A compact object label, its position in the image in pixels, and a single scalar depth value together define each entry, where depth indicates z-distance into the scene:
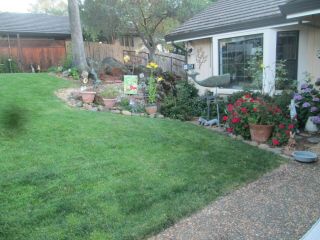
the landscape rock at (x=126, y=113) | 7.89
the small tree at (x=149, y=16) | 17.67
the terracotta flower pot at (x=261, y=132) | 5.78
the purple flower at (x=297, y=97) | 6.21
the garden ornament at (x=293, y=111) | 5.77
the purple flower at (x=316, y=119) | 6.02
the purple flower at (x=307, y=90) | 6.44
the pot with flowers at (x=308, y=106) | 6.20
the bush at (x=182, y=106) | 8.23
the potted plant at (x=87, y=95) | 8.50
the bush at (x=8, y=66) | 14.30
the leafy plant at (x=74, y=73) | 12.07
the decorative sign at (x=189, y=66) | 10.03
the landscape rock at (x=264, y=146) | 5.53
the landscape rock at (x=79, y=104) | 8.11
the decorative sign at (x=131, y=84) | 9.08
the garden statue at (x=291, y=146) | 5.32
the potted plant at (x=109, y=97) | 8.38
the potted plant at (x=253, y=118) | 5.84
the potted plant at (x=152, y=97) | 8.27
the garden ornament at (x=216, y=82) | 7.14
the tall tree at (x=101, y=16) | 17.73
